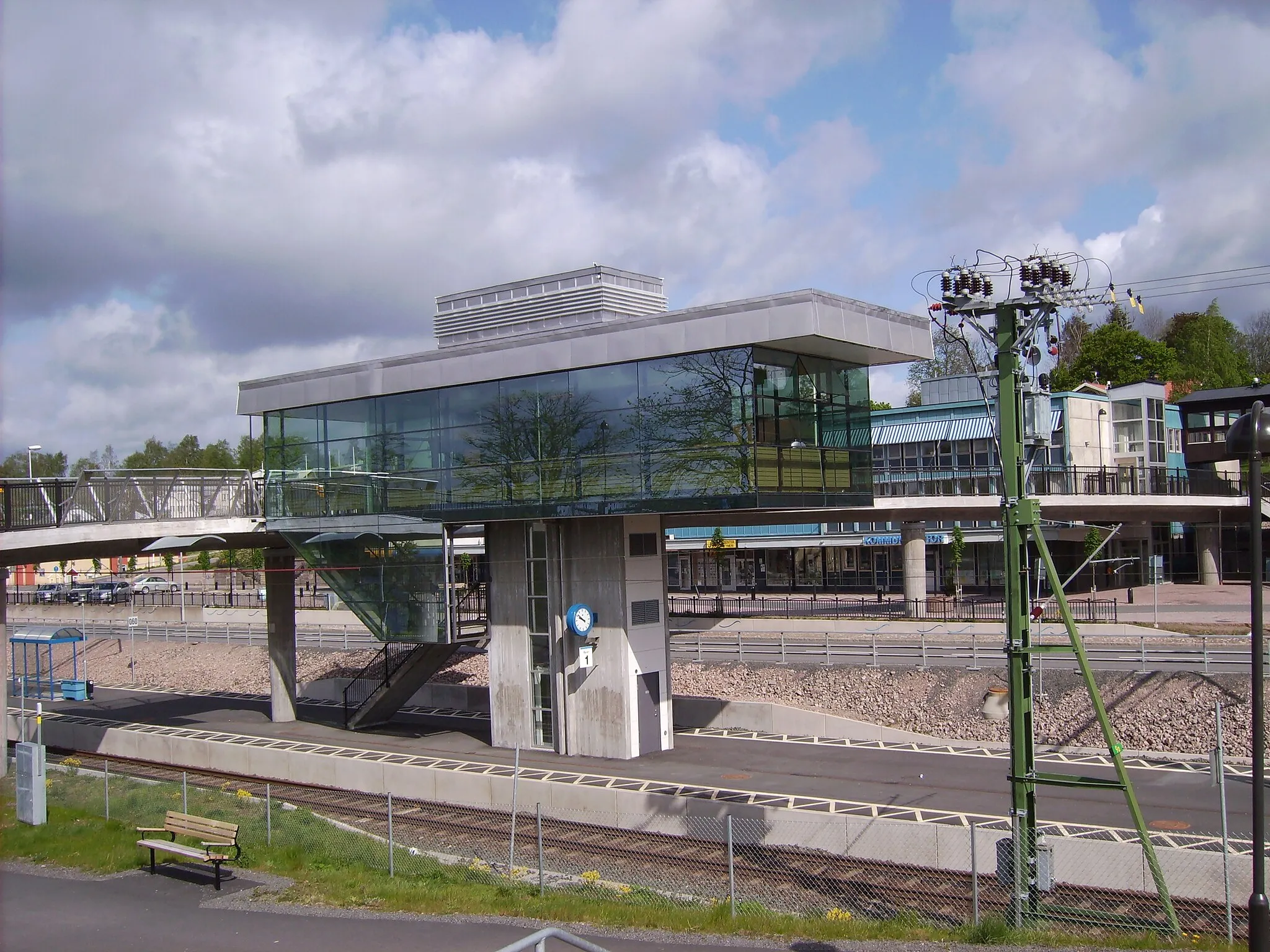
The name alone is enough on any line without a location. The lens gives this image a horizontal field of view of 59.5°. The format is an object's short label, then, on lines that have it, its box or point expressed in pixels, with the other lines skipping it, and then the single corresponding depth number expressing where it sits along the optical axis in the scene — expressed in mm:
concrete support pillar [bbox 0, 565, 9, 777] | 25516
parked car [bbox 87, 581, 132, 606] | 72000
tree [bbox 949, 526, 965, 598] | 53250
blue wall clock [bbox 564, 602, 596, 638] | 24844
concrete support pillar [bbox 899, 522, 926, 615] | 48781
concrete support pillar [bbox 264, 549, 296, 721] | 32719
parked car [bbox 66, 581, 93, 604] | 73375
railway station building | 22891
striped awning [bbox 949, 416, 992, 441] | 55500
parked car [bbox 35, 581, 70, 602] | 74950
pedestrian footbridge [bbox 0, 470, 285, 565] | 24438
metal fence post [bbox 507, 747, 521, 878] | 17109
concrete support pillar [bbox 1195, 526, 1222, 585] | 55406
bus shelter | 38438
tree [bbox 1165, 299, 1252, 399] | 86188
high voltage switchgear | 14141
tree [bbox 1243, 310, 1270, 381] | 98812
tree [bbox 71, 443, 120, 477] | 125875
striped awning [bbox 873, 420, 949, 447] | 57250
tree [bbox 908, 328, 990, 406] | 97750
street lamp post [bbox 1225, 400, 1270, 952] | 10453
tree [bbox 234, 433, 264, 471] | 127094
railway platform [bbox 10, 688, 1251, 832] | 19750
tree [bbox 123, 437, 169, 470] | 130000
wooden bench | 16172
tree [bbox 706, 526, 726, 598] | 59747
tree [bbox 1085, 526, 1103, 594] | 51469
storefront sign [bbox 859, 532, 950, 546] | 58156
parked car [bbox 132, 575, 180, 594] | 77494
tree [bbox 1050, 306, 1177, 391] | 80125
